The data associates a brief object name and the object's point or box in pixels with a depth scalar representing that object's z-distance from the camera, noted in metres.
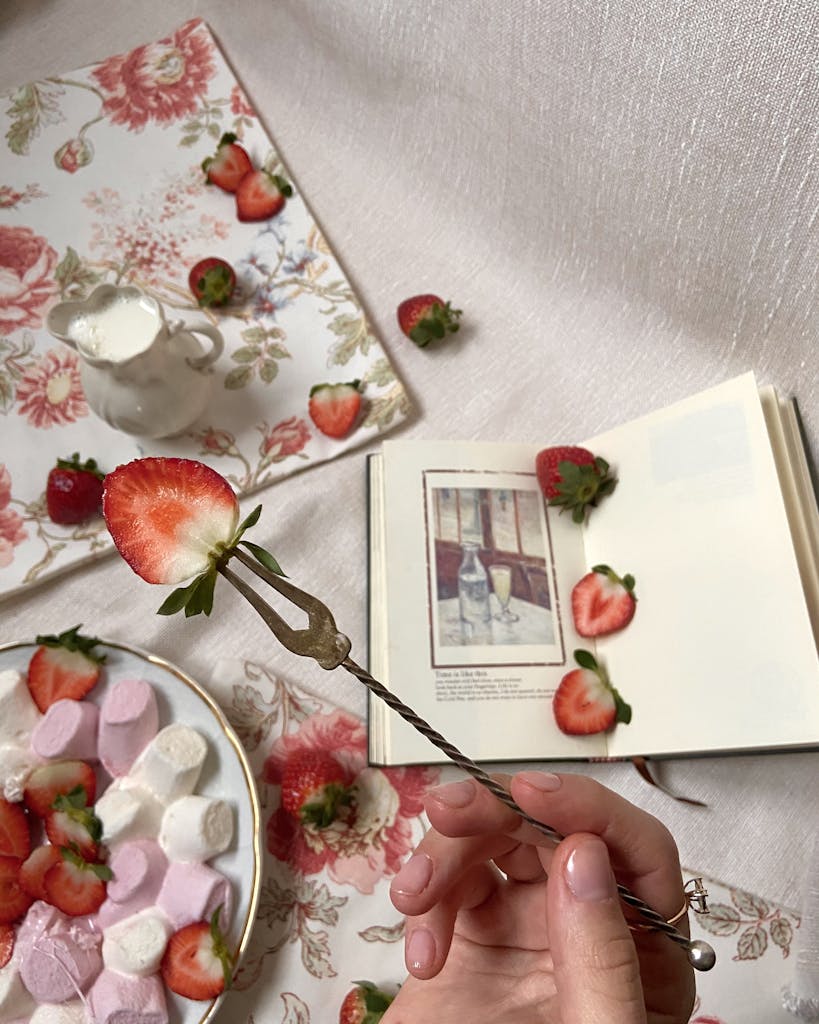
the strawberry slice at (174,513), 0.33
